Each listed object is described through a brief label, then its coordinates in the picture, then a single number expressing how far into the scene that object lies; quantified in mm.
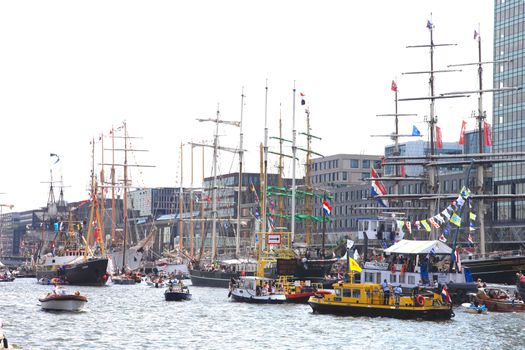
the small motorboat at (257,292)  95875
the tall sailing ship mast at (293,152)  130962
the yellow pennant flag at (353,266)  81131
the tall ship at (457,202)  108688
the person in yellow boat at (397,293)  75462
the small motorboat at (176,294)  106562
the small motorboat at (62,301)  82062
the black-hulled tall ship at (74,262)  151875
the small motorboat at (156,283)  154750
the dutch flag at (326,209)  104438
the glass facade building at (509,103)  163375
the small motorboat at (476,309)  82188
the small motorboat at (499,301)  83438
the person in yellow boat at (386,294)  76000
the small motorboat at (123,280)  173375
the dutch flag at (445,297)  76188
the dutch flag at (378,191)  141225
